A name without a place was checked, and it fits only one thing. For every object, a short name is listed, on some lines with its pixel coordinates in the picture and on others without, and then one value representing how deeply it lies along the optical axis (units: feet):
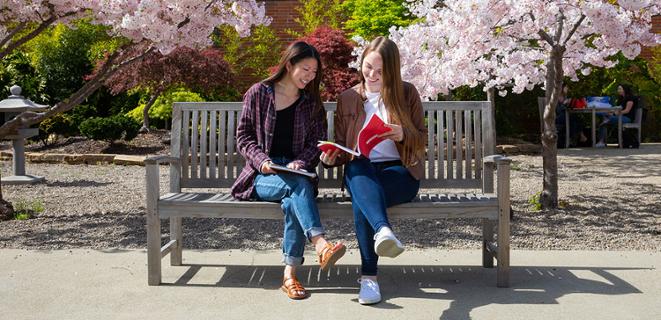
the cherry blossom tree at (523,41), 21.03
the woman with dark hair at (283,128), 14.57
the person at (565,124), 48.26
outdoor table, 47.96
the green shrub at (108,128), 44.16
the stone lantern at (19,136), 32.71
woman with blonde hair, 13.89
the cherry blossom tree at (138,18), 22.49
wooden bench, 14.52
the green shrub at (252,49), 53.16
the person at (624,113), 49.24
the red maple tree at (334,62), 38.83
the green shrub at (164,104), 48.42
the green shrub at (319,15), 52.75
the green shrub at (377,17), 41.75
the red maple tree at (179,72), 44.19
